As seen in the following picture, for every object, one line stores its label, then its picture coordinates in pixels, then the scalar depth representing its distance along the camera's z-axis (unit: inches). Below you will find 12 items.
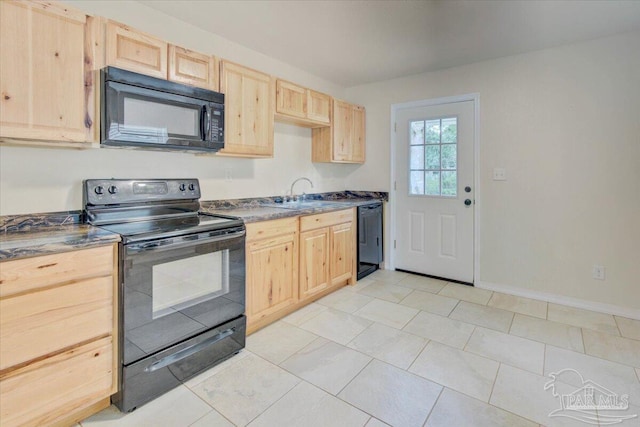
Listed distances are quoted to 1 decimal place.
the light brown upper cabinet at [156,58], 73.9
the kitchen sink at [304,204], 123.1
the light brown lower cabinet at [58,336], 52.2
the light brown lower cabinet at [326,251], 114.7
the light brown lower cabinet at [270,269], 94.7
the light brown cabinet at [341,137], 146.0
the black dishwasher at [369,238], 145.1
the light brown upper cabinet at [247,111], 97.7
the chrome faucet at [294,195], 142.3
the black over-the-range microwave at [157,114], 72.1
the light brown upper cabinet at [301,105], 117.0
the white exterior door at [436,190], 138.6
